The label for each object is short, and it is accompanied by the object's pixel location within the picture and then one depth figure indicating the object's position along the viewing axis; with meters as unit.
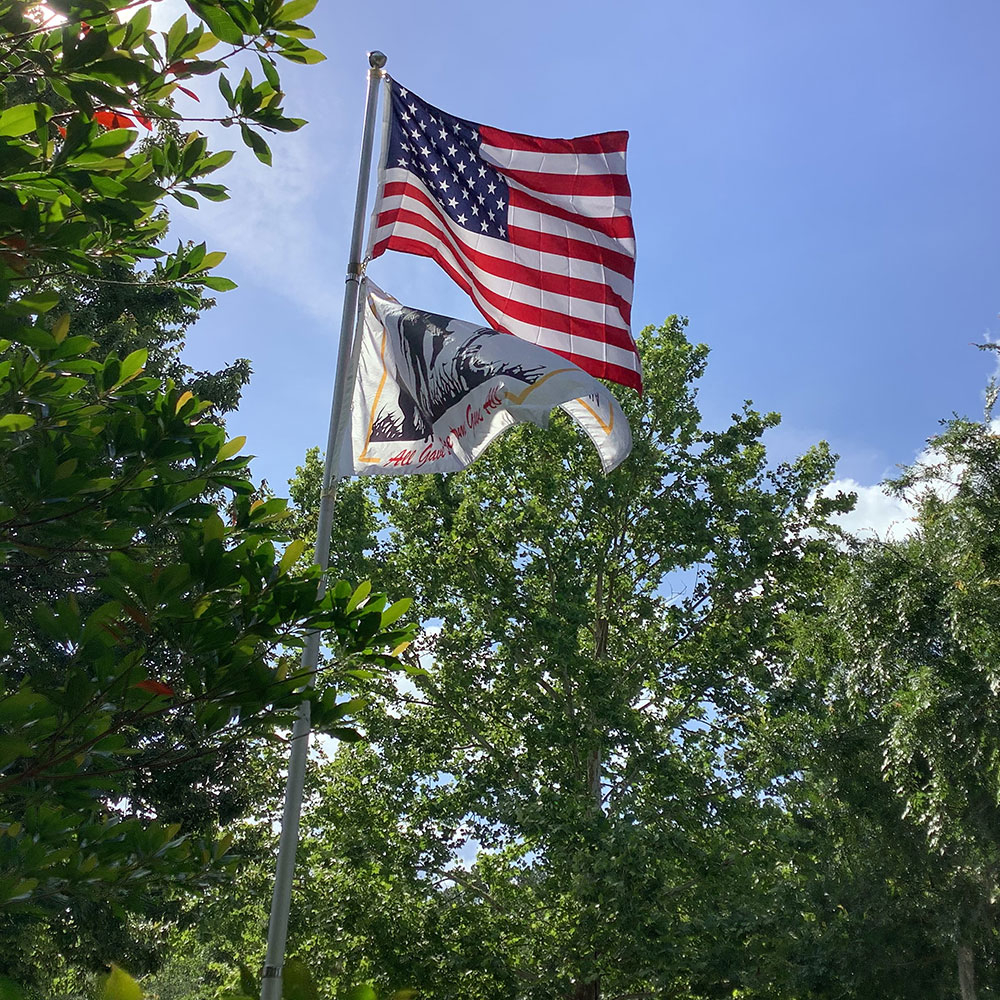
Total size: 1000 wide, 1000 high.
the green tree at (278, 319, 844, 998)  13.84
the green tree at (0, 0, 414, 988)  2.41
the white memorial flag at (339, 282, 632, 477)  6.96
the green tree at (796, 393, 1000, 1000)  10.54
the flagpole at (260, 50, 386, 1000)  5.70
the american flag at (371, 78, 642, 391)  8.09
